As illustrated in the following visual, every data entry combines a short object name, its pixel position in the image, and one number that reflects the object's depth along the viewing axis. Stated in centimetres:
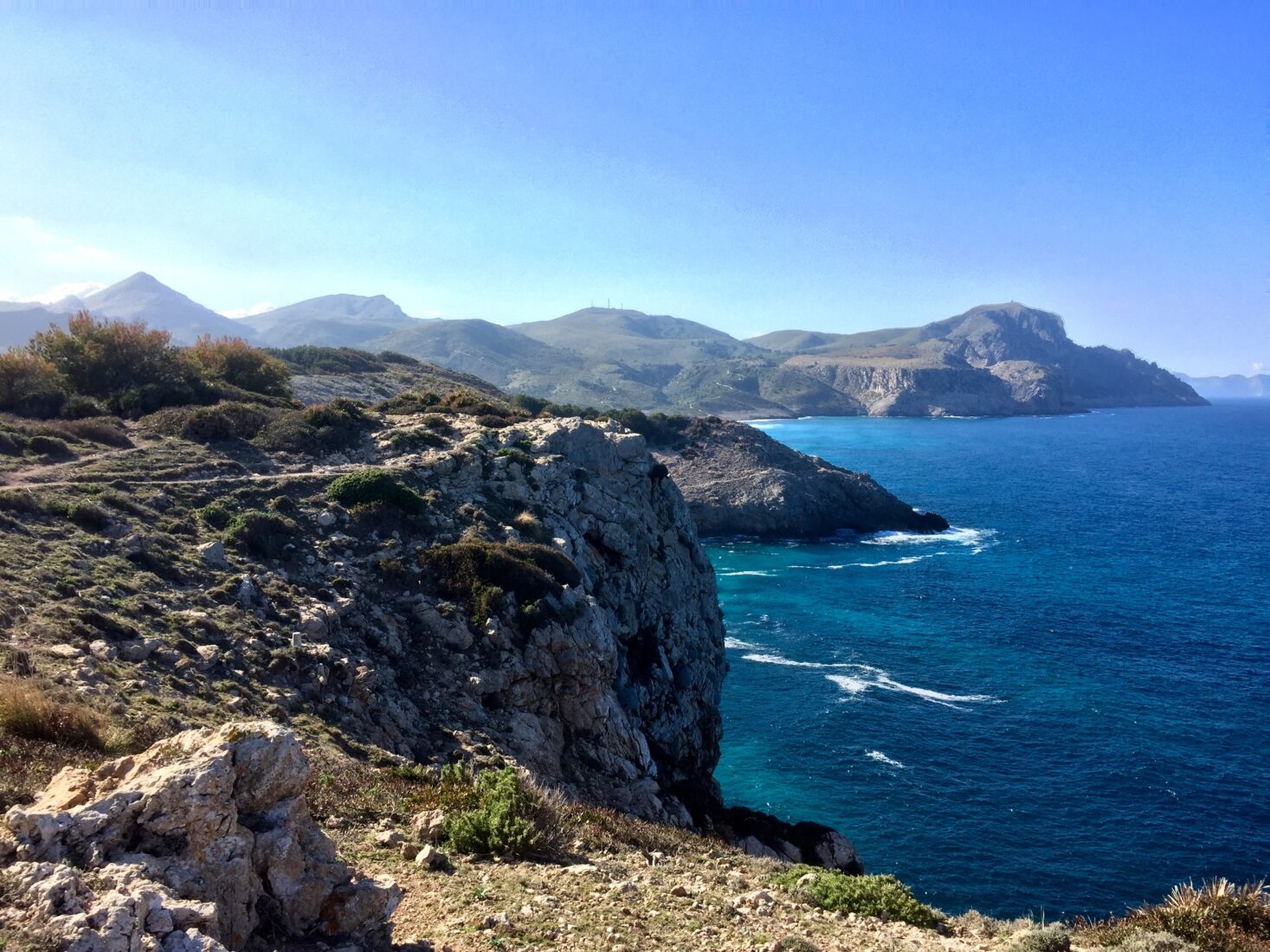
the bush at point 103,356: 3897
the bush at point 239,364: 4659
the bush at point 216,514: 2398
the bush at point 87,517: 2122
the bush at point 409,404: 4428
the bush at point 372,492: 2725
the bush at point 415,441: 3528
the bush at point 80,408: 3494
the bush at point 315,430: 3394
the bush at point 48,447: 2866
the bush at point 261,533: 2300
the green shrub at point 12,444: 2814
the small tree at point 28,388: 3509
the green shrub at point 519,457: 3441
